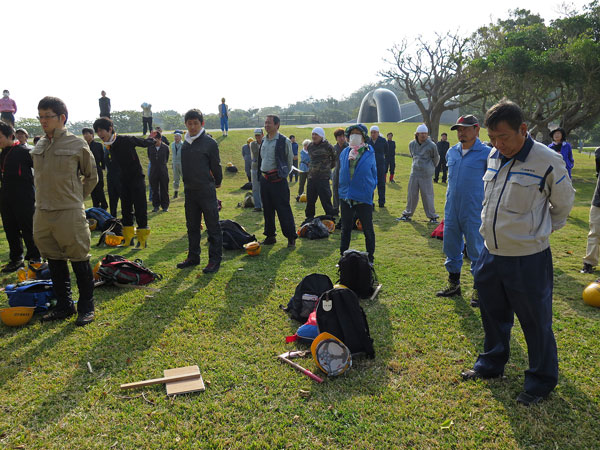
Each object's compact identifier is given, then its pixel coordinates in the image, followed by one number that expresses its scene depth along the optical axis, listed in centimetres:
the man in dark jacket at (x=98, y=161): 1021
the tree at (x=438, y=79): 2989
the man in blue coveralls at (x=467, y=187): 470
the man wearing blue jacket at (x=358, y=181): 578
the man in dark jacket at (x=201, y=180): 601
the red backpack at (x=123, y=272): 550
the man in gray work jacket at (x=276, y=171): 721
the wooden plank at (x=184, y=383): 325
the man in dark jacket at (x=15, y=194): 584
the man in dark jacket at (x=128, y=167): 691
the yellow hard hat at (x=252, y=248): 703
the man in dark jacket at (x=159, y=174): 1092
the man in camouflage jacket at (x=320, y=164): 905
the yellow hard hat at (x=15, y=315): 432
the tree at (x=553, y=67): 1936
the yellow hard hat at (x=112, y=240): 789
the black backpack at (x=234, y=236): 754
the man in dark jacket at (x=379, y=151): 1150
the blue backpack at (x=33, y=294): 459
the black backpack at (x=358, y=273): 516
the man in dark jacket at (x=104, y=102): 1867
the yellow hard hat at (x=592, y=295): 477
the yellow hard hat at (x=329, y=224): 891
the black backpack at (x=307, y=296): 451
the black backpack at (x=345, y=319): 376
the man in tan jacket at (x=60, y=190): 415
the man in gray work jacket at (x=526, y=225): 289
